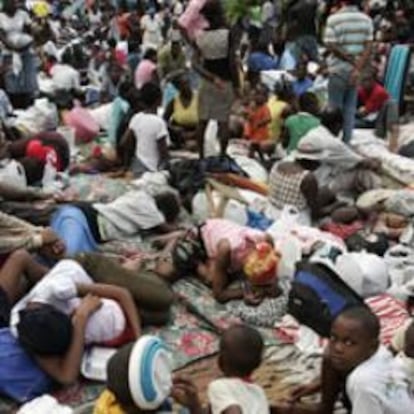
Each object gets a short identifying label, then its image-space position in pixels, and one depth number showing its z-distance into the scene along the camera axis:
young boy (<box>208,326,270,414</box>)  2.87
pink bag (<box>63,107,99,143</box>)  8.02
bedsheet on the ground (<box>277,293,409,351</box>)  4.12
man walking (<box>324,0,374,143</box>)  6.69
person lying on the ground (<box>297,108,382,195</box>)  5.66
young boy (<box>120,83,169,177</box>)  6.52
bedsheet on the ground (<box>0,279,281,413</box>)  3.76
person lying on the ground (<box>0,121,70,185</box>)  6.09
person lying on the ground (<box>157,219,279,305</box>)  4.43
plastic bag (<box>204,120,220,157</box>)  7.07
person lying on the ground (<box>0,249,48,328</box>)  3.98
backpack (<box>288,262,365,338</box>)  3.99
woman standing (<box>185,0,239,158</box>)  6.52
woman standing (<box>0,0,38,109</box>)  9.04
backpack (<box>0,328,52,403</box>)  3.64
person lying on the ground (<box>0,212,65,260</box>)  4.32
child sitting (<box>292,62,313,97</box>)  8.48
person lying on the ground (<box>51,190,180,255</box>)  4.92
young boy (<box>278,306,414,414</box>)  2.76
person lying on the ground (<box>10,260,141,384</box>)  3.55
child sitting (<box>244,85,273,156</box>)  7.21
